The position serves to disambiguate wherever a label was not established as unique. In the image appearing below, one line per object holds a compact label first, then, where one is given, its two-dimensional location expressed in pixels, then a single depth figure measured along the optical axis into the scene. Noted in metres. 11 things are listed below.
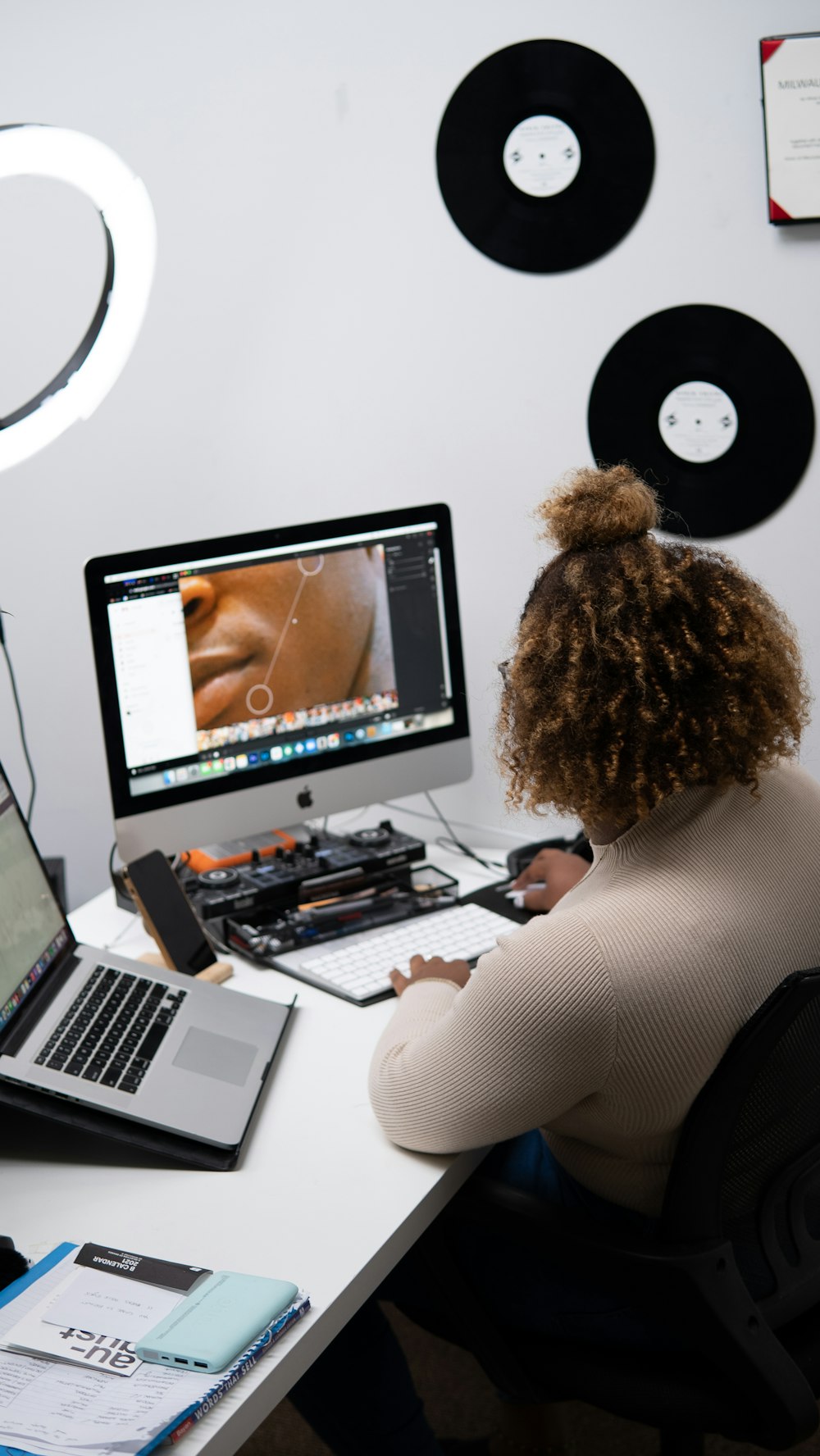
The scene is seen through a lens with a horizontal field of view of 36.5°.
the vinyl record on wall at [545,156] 1.86
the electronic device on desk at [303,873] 1.69
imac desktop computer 1.61
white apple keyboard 1.50
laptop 1.15
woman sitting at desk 0.96
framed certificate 1.77
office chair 1.01
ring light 2.01
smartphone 1.52
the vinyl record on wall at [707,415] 1.89
